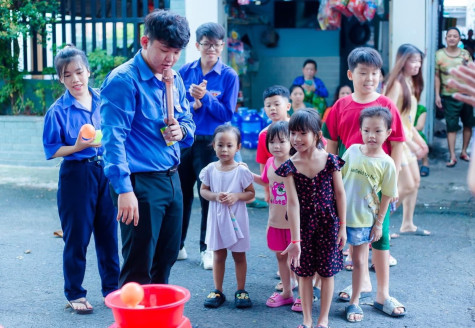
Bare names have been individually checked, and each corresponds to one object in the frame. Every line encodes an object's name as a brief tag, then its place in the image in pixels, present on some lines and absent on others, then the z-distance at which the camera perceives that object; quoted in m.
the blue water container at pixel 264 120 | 10.52
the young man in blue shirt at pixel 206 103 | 5.59
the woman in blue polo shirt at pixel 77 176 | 4.73
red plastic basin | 3.09
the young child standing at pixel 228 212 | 4.94
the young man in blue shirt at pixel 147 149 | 3.68
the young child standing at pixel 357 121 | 4.80
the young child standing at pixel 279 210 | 4.86
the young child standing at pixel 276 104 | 5.45
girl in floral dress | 4.29
